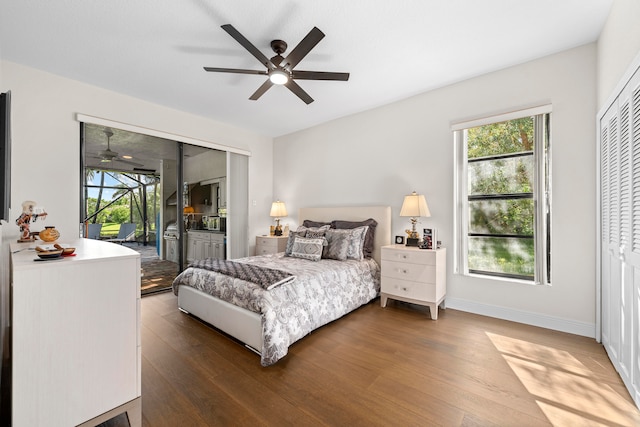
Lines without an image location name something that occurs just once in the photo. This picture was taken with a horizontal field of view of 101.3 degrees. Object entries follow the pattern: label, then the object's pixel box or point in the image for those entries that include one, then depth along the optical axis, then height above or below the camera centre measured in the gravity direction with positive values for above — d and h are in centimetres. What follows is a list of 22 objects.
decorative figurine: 215 -4
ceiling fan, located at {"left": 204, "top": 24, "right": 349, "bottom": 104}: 202 +128
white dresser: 111 -59
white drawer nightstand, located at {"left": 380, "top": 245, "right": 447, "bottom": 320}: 290 -72
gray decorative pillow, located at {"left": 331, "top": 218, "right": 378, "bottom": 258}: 367 -22
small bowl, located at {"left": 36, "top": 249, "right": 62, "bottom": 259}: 124 -19
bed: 212 -81
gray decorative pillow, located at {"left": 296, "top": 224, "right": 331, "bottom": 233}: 384 -23
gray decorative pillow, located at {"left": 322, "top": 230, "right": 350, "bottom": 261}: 334 -43
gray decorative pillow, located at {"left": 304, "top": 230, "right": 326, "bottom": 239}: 359 -29
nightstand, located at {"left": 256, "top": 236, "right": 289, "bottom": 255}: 449 -54
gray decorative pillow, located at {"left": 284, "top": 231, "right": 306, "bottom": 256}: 363 -36
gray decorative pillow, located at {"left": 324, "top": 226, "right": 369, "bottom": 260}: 337 -39
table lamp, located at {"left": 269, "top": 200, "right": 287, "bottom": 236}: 482 +3
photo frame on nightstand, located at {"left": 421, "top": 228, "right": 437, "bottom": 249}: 303 -30
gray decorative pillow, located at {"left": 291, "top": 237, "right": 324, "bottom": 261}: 336 -46
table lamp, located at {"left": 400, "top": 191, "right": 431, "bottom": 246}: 313 +5
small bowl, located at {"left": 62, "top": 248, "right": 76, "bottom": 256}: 132 -19
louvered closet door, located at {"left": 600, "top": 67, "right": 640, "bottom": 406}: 160 -13
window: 270 +19
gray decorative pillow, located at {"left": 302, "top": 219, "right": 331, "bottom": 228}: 422 -17
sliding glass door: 359 +27
